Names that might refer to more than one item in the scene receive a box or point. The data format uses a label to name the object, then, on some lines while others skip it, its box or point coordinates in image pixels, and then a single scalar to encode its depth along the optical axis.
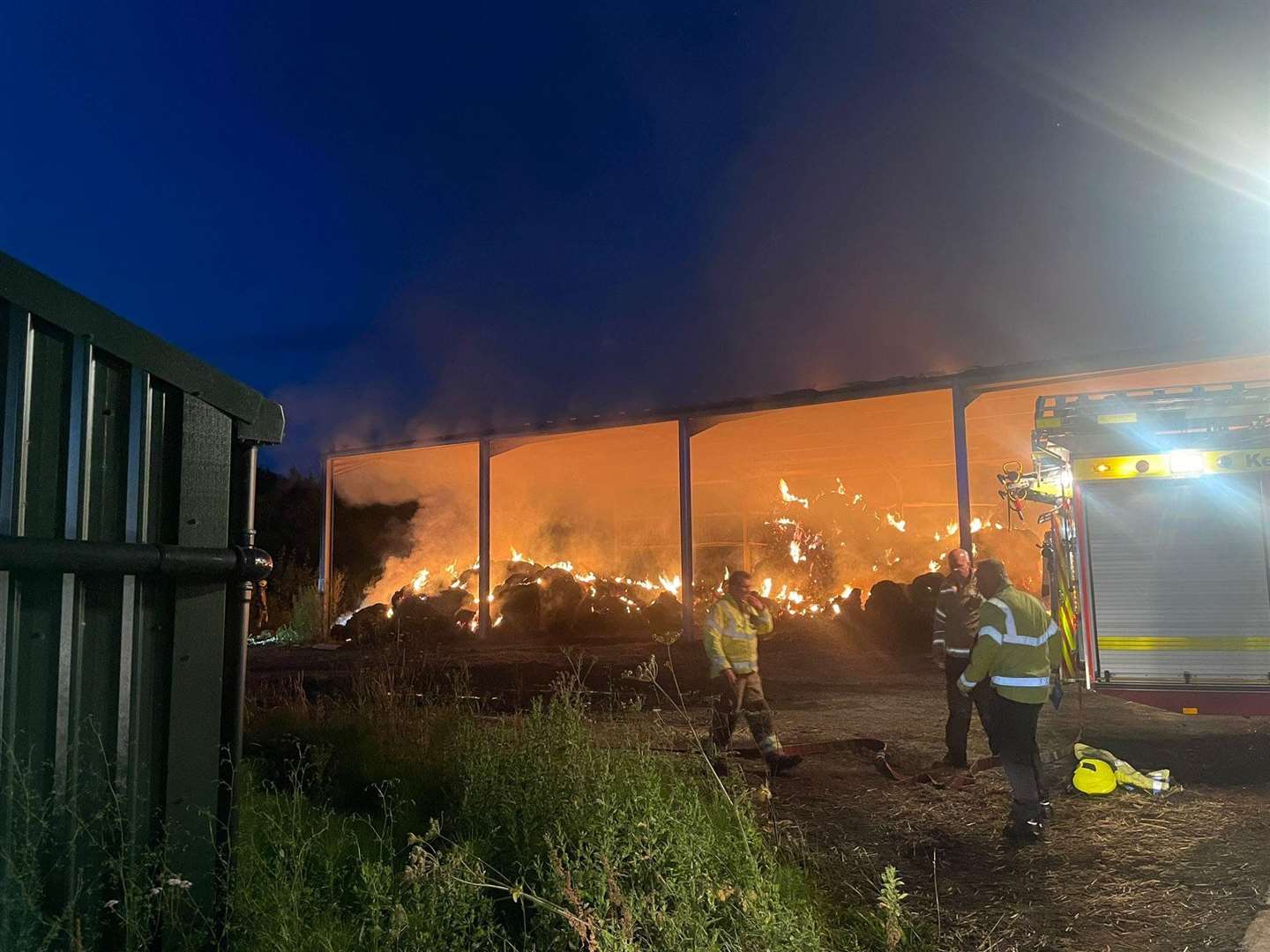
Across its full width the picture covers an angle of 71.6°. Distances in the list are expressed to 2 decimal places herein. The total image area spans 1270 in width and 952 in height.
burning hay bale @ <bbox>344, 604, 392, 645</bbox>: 17.47
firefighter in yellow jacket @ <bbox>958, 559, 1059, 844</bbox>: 5.06
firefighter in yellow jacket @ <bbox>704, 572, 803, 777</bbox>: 6.52
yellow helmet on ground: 5.89
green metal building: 2.47
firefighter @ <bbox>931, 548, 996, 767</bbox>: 7.05
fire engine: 7.12
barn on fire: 16.00
